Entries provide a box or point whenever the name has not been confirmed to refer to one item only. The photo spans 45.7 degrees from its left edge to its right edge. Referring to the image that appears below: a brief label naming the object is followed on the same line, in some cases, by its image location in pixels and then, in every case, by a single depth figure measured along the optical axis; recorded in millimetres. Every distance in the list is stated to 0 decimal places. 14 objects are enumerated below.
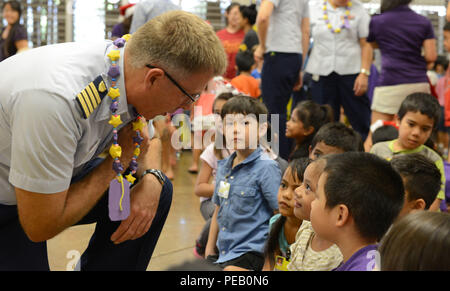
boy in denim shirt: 2826
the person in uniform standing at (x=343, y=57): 4336
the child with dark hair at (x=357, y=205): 1791
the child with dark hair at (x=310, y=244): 2061
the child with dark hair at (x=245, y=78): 5258
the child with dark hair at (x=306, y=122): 3709
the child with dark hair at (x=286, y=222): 2455
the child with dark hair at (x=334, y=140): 3008
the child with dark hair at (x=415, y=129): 3180
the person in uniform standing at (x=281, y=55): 4148
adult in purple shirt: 4020
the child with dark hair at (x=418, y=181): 2545
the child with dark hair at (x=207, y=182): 3277
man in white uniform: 1622
